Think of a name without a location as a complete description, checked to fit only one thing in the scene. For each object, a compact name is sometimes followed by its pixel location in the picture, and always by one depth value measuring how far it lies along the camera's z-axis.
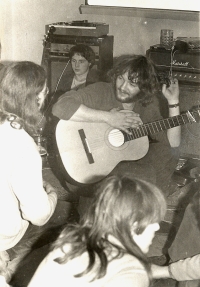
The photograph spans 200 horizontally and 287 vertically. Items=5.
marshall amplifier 2.89
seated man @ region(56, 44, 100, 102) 3.27
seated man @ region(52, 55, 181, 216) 2.30
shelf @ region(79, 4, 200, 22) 3.25
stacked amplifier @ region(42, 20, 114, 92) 3.36
